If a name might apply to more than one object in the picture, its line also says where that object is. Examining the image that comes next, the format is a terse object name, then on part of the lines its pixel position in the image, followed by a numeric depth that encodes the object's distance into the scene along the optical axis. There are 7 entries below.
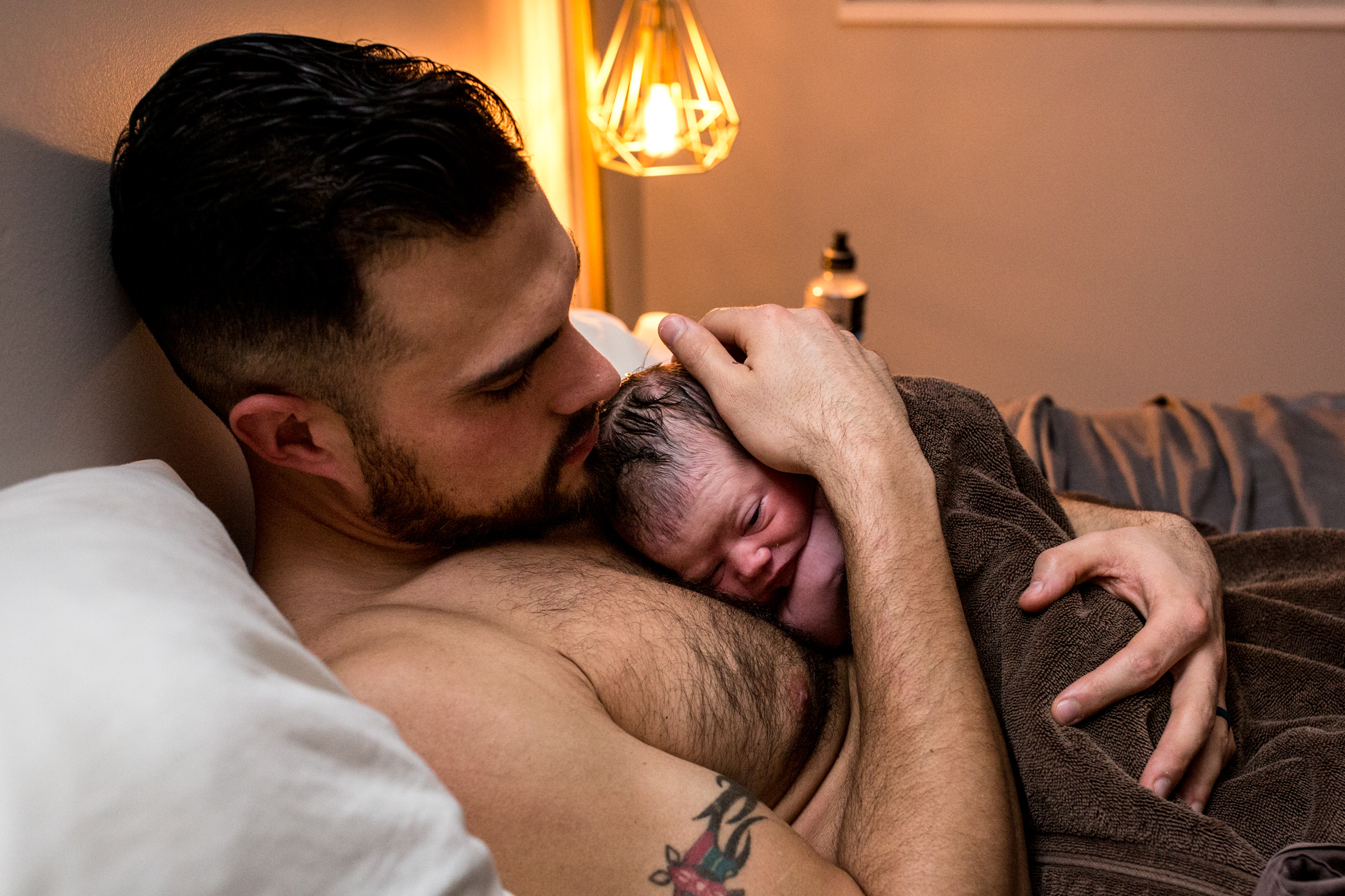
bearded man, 0.83
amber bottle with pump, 2.39
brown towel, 0.95
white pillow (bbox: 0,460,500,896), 0.52
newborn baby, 1.22
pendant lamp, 2.06
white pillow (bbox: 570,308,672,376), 1.68
